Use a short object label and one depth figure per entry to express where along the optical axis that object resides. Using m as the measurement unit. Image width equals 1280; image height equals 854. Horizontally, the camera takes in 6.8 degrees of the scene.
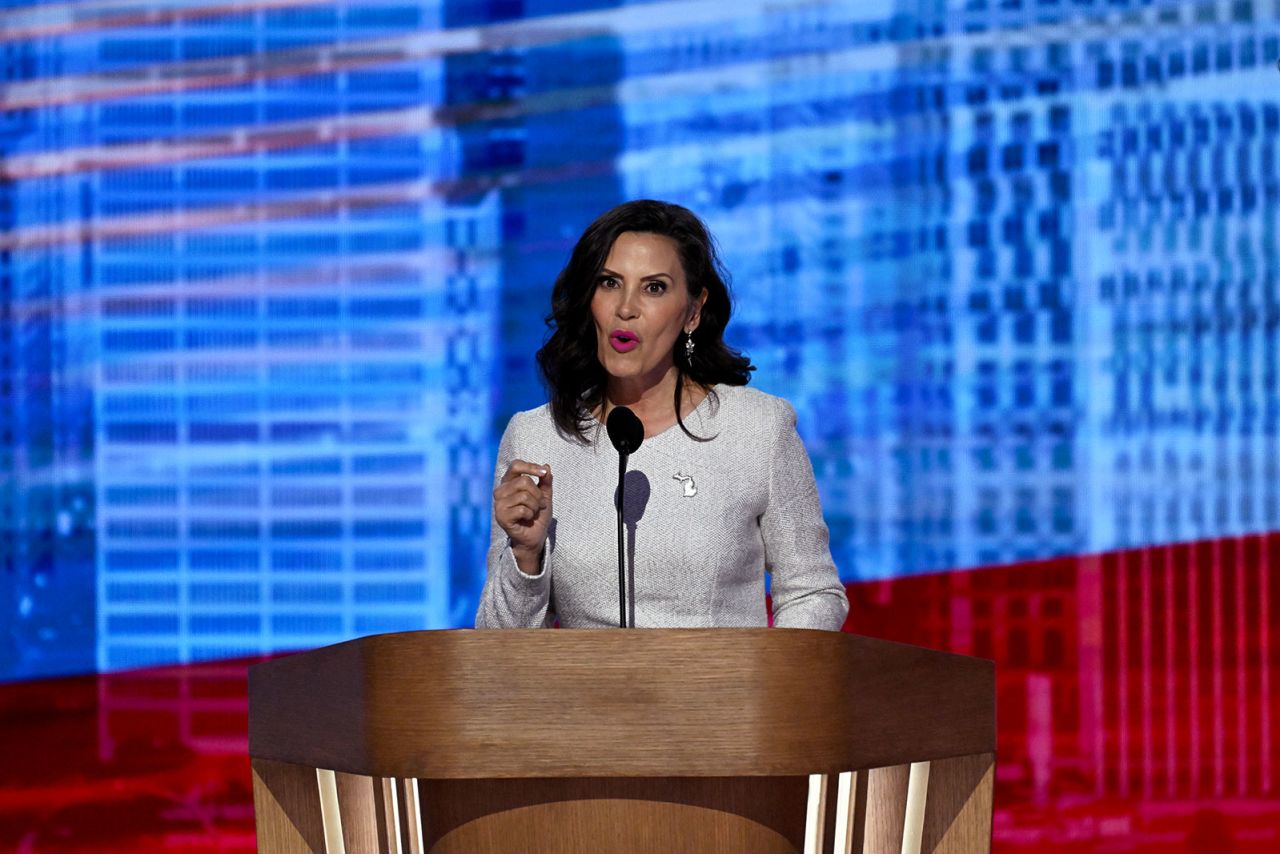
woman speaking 13.56
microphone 13.40
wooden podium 12.96
